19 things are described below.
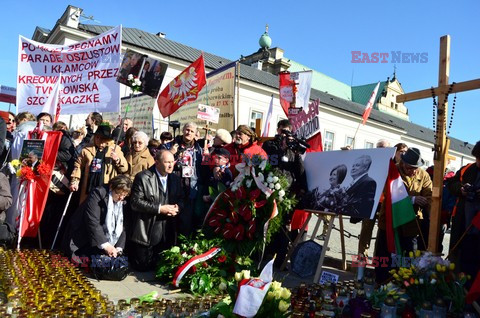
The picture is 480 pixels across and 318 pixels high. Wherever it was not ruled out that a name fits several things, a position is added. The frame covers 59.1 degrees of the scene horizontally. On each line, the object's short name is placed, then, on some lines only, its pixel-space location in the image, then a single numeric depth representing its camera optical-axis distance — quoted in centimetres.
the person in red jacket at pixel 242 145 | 588
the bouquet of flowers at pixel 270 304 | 275
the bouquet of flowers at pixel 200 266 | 456
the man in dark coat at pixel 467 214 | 455
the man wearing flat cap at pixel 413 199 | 516
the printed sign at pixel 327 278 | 432
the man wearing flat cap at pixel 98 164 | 581
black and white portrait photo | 486
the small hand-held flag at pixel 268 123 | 947
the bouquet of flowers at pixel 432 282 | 328
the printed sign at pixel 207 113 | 743
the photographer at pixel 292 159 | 571
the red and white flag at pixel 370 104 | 1089
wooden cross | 439
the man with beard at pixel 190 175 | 577
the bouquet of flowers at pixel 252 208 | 503
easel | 491
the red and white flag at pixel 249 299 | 253
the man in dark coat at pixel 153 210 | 535
